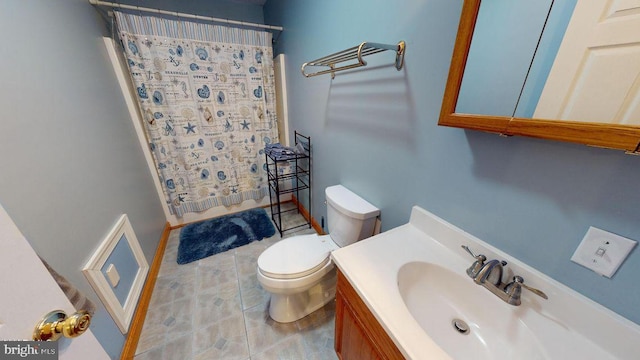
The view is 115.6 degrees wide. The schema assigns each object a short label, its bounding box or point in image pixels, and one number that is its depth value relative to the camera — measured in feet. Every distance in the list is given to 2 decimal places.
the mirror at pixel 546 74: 1.41
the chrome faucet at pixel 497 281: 2.04
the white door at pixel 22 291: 1.21
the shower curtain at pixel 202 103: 5.54
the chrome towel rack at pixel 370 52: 2.77
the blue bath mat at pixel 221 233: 6.25
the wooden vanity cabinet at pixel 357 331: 2.07
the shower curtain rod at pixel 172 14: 4.54
